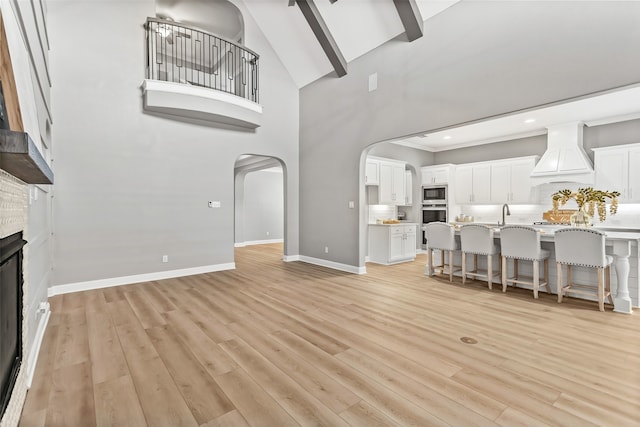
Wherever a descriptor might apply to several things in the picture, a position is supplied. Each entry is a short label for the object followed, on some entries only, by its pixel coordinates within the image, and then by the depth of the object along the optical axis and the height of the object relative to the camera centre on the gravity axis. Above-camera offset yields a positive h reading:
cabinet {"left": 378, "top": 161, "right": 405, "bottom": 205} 7.76 +0.74
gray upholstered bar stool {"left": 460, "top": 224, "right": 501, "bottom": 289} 4.73 -0.53
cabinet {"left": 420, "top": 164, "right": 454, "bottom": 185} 8.49 +1.06
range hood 6.36 +1.11
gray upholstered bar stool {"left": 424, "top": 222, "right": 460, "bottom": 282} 5.27 -0.56
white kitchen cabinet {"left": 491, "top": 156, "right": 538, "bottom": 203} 7.31 +0.73
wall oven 8.50 -0.09
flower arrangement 4.23 +0.15
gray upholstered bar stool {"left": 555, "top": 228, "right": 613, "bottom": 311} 3.72 -0.58
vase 4.43 -0.13
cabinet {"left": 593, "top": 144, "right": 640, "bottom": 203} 5.85 +0.78
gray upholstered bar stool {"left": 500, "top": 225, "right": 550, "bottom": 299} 4.25 -0.57
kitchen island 3.67 -0.82
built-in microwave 8.54 +0.47
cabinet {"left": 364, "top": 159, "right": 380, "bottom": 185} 7.37 +0.97
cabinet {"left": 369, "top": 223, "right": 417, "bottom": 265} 6.80 -0.73
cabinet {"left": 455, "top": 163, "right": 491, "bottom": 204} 8.04 +0.75
